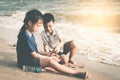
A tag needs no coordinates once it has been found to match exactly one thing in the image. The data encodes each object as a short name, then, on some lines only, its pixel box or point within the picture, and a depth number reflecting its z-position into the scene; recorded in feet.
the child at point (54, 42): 11.05
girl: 9.84
